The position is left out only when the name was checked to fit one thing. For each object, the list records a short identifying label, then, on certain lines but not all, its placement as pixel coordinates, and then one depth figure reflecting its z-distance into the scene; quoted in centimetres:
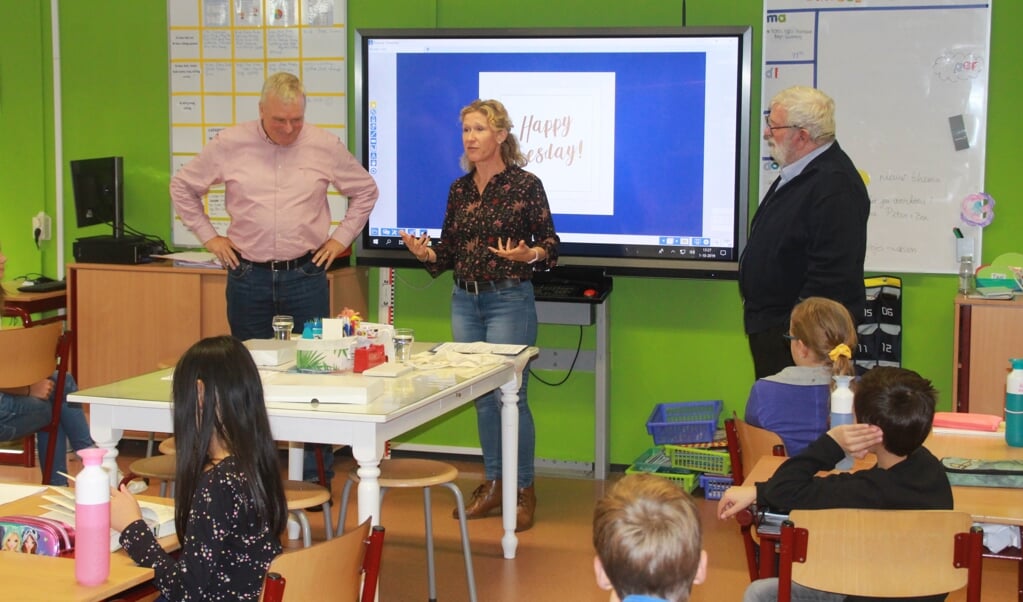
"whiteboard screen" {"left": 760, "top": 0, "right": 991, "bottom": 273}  480
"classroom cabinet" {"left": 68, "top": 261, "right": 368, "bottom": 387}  526
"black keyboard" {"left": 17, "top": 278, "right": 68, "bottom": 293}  541
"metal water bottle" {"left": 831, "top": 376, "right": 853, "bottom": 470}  276
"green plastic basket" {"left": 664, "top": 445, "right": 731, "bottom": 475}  488
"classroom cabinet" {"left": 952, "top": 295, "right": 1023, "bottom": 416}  455
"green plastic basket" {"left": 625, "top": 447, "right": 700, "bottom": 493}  485
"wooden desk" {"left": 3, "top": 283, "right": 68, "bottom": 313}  527
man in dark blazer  360
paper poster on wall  548
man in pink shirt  444
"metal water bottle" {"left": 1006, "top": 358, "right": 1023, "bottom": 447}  295
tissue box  330
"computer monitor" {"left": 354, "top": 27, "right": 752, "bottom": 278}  490
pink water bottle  191
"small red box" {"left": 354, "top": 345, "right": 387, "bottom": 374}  336
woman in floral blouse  427
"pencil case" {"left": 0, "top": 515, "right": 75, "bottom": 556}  214
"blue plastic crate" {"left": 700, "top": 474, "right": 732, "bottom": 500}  486
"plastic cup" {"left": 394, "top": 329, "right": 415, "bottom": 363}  349
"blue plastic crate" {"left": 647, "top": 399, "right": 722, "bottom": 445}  502
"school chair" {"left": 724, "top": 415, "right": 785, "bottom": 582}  295
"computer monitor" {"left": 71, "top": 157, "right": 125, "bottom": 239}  546
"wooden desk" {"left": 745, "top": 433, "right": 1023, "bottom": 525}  242
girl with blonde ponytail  321
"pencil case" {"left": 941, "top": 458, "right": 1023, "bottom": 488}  262
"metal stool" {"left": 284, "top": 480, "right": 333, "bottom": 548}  300
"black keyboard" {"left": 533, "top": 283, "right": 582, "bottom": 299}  499
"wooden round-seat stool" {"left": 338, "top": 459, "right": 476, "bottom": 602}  325
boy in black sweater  243
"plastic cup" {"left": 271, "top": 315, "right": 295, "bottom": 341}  359
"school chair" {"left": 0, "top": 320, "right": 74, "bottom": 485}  388
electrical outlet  594
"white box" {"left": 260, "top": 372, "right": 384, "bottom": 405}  296
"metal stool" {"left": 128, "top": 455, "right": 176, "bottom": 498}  339
